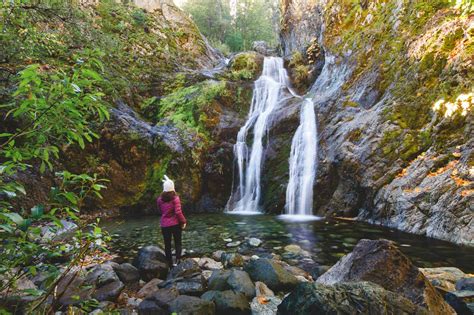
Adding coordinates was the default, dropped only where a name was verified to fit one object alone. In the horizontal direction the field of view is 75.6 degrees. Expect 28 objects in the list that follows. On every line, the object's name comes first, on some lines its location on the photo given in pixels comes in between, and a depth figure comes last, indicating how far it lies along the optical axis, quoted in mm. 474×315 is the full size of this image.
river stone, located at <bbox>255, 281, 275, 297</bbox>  4492
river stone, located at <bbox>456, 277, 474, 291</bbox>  4111
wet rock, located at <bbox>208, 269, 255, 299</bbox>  4422
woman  5949
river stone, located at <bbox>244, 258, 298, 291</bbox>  4680
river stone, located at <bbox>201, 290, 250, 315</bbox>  3908
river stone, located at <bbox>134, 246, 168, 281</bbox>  5398
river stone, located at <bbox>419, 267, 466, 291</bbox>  4471
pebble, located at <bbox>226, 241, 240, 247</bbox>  7891
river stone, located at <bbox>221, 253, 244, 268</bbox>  5895
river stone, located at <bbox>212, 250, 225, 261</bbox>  6662
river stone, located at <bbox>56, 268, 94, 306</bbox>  3950
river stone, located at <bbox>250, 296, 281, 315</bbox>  3985
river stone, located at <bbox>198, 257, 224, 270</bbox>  5965
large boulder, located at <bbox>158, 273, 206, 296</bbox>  4406
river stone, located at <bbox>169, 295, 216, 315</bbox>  3672
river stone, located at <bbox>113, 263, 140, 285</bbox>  5133
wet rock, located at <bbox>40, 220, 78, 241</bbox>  8481
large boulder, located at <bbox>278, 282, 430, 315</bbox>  3105
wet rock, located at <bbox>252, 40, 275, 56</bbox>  32000
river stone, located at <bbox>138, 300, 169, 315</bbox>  3779
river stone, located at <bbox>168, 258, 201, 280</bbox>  5066
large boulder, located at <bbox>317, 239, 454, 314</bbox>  3561
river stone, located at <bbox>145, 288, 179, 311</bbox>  3847
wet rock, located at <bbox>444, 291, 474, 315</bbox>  3527
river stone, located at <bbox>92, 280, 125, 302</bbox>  4367
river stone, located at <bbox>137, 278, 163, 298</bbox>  4608
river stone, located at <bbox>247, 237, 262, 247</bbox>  7824
